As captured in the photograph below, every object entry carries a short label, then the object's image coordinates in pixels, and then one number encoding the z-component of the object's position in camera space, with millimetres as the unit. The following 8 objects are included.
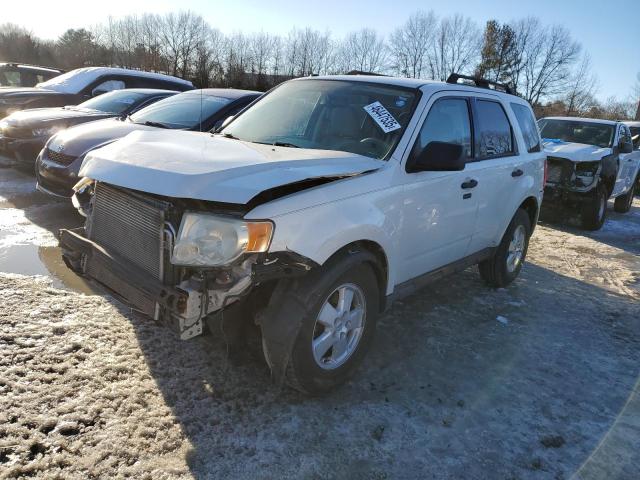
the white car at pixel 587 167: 8688
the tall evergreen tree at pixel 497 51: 50312
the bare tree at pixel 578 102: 49250
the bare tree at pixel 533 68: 51812
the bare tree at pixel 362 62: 54062
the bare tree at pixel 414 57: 55781
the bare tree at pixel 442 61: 55125
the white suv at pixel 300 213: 2494
